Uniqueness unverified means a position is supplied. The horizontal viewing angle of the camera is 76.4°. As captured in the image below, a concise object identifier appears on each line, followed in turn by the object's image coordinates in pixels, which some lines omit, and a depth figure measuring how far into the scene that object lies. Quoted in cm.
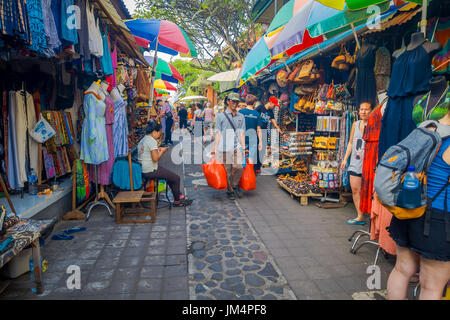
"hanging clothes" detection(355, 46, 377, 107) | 455
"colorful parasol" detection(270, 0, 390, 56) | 368
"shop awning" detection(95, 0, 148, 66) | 457
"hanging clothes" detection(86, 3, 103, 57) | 437
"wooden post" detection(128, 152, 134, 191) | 560
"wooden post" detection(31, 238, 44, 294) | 298
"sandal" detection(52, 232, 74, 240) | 439
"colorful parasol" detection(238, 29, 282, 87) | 487
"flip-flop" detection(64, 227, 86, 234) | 467
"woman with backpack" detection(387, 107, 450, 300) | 216
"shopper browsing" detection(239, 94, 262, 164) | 727
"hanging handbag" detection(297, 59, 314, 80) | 677
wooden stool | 500
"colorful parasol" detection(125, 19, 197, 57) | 671
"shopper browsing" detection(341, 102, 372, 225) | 468
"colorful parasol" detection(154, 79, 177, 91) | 1343
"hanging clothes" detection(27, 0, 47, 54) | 283
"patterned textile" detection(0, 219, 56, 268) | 265
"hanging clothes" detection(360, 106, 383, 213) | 415
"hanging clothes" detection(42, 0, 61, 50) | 312
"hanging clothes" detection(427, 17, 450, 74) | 338
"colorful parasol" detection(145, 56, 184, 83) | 1028
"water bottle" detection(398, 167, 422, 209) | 211
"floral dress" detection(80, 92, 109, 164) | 512
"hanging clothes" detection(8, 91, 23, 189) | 462
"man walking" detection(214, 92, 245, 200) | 643
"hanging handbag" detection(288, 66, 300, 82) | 719
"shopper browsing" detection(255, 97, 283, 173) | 905
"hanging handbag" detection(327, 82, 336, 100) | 627
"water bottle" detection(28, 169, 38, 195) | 493
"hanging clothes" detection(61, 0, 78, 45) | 351
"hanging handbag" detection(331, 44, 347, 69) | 552
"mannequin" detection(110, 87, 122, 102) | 595
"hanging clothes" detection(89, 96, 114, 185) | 557
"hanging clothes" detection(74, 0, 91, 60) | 405
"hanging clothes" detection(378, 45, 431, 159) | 287
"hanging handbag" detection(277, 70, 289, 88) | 770
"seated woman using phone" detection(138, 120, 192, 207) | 565
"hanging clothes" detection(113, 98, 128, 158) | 587
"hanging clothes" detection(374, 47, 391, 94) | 453
